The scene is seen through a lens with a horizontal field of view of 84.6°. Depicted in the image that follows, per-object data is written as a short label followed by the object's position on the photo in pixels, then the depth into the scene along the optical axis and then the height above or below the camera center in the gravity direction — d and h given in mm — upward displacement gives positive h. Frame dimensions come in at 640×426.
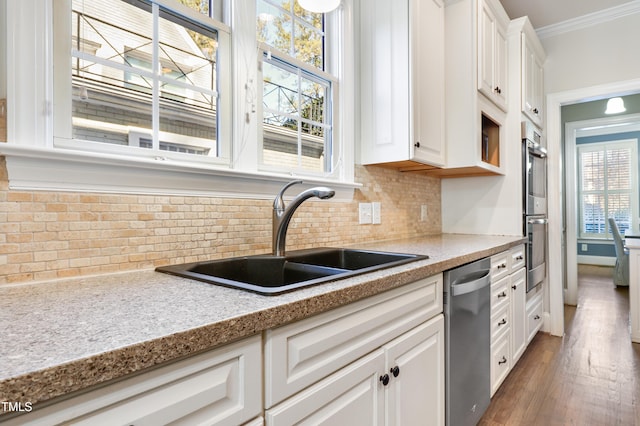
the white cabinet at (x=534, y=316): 2678 -835
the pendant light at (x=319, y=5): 1535 +917
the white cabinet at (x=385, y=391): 805 -491
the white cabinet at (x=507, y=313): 1954 -628
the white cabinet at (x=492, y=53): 2299 +1125
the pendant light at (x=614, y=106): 4375 +1319
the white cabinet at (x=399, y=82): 1906 +742
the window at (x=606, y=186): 6426 +494
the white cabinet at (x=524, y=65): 2725 +1180
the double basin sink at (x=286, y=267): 994 -192
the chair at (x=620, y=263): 4752 -706
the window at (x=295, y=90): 1632 +629
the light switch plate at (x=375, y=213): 2105 +1
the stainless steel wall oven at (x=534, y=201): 2664 +88
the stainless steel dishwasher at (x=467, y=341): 1416 -571
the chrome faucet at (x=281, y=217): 1291 -13
